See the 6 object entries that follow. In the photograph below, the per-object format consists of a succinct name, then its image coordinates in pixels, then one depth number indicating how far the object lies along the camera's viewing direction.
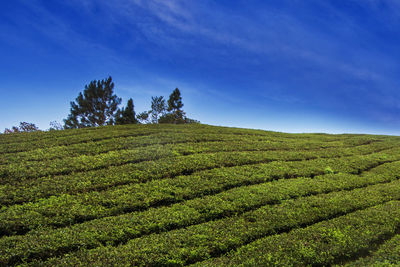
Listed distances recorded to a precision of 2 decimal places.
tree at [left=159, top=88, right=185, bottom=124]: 58.97
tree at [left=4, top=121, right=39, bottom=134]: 52.59
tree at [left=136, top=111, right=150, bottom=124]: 60.25
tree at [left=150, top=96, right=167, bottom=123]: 59.38
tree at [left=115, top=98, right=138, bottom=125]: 55.06
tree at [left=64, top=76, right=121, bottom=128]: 52.92
